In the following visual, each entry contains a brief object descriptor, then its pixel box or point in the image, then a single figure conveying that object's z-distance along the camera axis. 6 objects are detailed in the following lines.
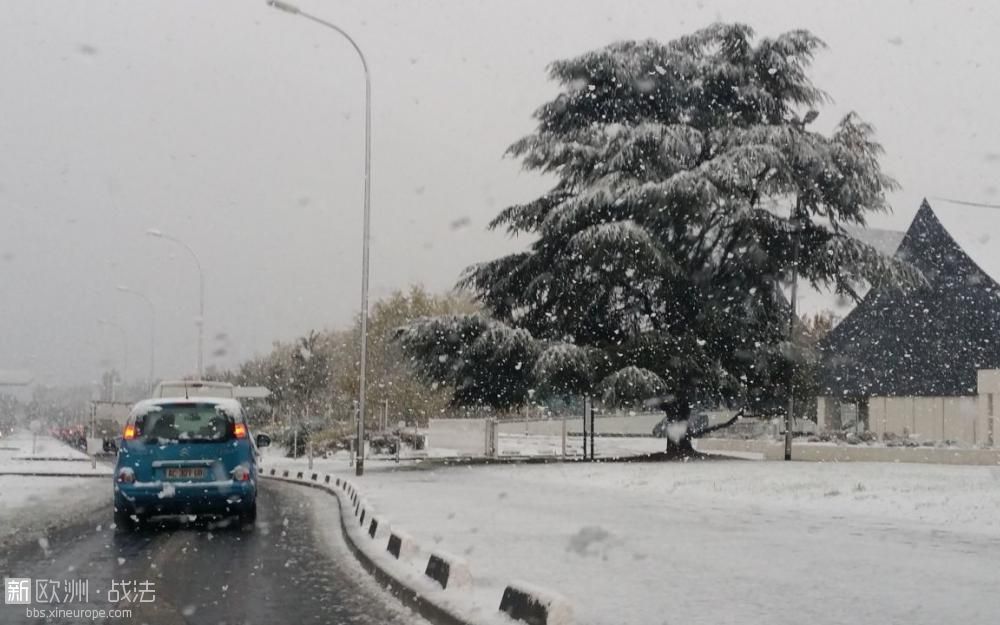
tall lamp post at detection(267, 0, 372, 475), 25.81
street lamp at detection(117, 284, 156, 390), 56.94
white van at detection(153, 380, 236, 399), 29.81
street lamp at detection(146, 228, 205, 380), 41.52
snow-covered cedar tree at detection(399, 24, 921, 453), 29.70
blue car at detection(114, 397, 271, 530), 13.77
